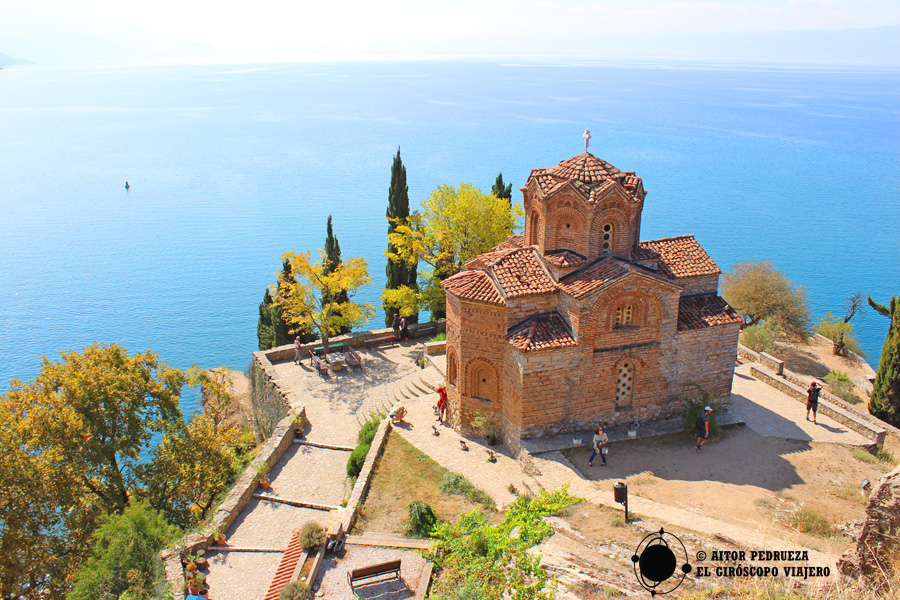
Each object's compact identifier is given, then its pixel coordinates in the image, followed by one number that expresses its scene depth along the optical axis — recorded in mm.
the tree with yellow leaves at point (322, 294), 29672
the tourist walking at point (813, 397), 22047
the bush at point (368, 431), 22250
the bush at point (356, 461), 20938
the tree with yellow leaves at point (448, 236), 32156
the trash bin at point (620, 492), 16391
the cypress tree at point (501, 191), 38250
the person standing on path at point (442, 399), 22953
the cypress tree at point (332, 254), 33750
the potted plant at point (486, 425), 21562
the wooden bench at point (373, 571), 14258
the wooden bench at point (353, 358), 28875
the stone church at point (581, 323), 20297
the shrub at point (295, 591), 13859
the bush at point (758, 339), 32094
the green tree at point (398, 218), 34812
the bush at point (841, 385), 28078
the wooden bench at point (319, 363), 28494
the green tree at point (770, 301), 37062
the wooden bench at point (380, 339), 31469
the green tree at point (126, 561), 14438
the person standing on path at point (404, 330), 31422
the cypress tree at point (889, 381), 25656
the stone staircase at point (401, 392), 25500
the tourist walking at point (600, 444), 19547
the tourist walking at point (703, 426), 20562
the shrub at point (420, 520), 16609
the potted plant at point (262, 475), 20594
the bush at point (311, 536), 15648
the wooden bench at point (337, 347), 30906
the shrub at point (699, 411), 21469
